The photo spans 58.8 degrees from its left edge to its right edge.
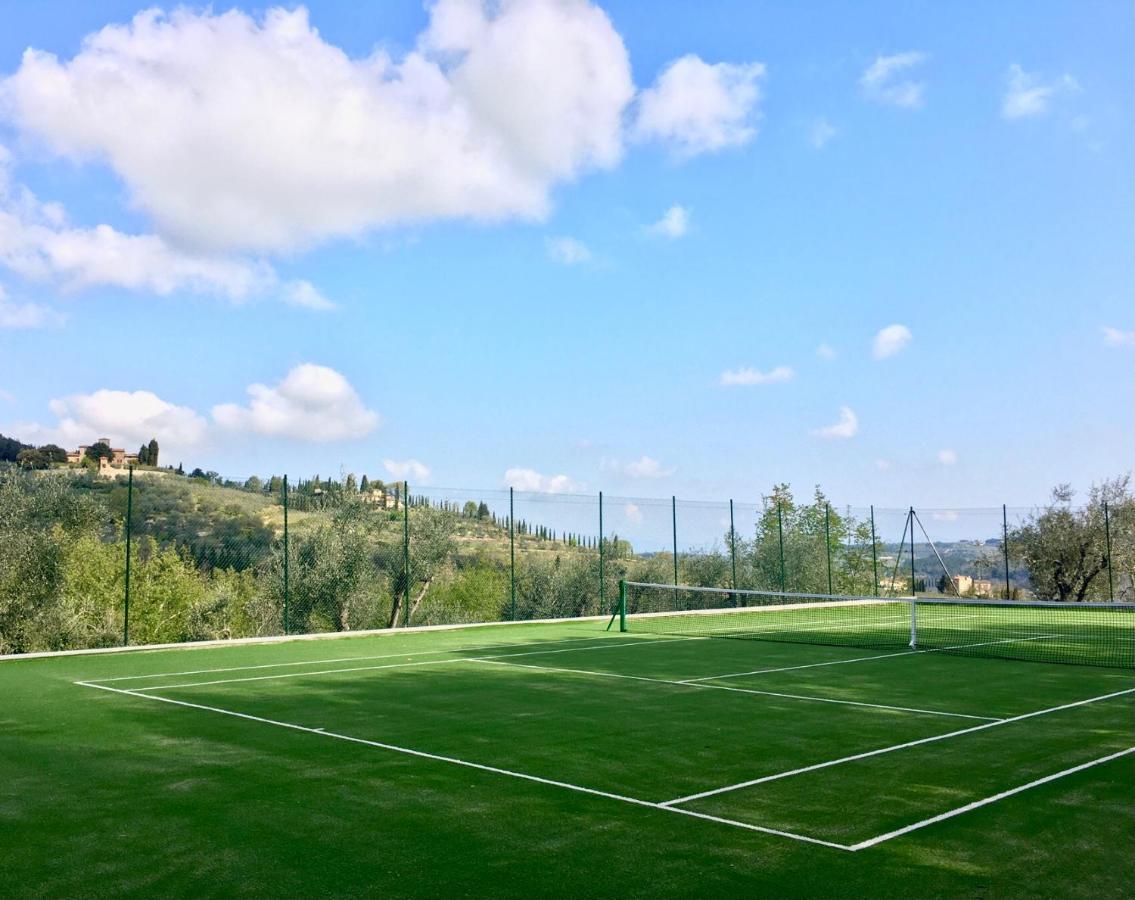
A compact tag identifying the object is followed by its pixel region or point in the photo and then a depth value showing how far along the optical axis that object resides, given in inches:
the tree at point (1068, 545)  1325.0
